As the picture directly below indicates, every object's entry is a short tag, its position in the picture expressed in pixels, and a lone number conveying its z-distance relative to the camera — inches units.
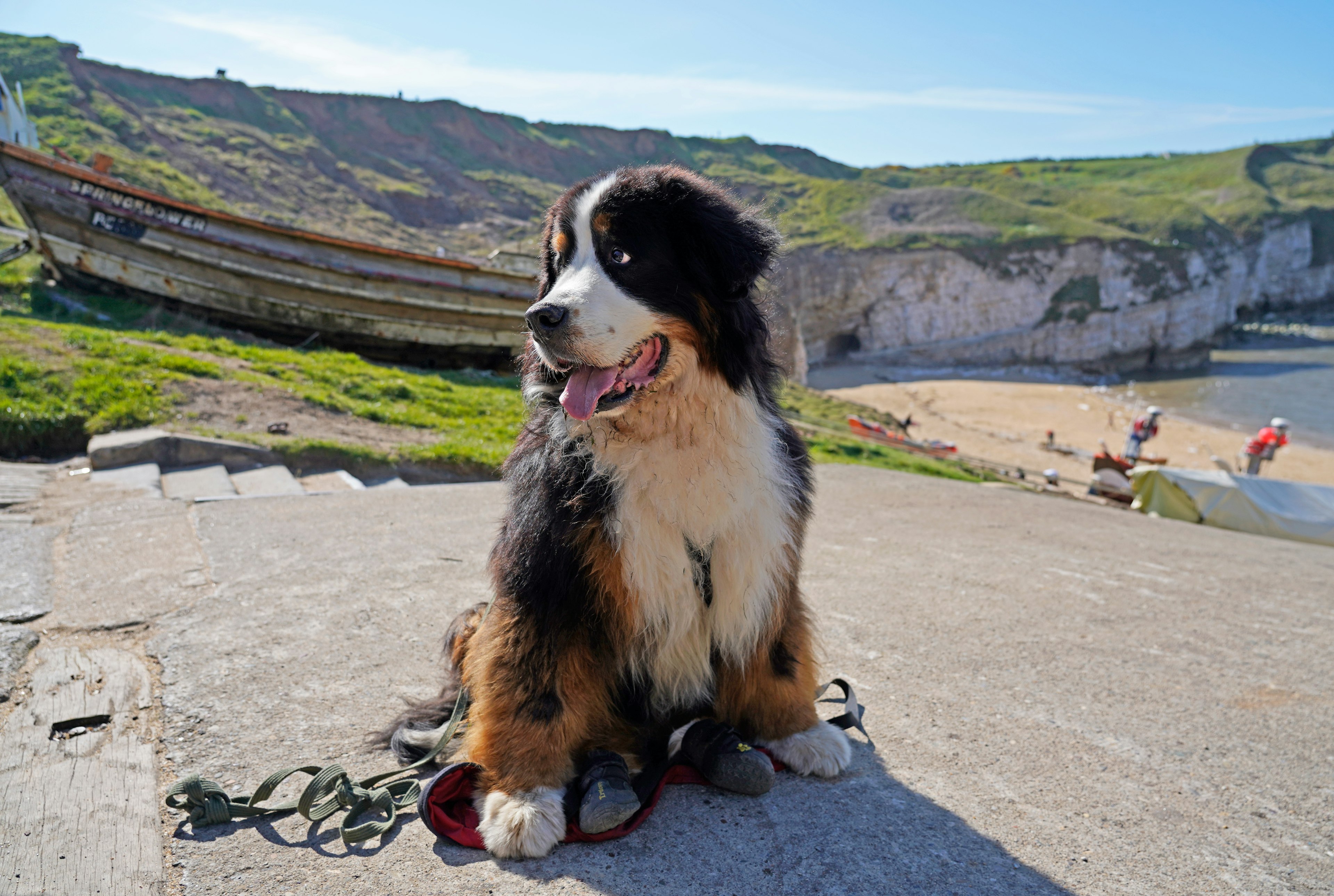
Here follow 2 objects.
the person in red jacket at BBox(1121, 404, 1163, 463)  720.3
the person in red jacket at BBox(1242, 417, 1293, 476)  637.3
